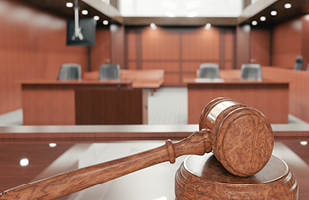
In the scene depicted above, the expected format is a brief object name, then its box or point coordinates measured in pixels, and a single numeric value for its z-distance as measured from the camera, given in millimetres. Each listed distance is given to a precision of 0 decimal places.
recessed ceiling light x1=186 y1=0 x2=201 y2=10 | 12875
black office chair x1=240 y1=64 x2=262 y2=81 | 6080
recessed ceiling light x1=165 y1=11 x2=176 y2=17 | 13007
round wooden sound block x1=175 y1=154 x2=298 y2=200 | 490
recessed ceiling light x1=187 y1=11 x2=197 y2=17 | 12898
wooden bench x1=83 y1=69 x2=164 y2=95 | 9977
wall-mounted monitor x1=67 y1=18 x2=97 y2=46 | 8398
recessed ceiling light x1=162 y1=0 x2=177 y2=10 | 12953
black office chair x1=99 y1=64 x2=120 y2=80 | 6305
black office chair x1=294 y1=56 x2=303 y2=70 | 8852
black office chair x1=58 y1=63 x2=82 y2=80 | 5910
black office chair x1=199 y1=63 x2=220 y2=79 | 6371
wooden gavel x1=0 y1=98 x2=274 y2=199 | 481
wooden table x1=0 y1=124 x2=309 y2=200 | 603
